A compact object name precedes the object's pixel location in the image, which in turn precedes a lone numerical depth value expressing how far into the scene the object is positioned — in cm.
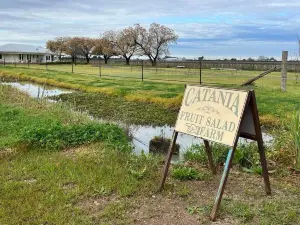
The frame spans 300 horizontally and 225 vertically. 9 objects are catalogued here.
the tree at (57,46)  7609
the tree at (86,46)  7338
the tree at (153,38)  6166
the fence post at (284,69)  1400
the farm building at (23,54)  7088
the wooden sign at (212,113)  379
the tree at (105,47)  6919
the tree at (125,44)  6288
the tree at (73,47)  7244
